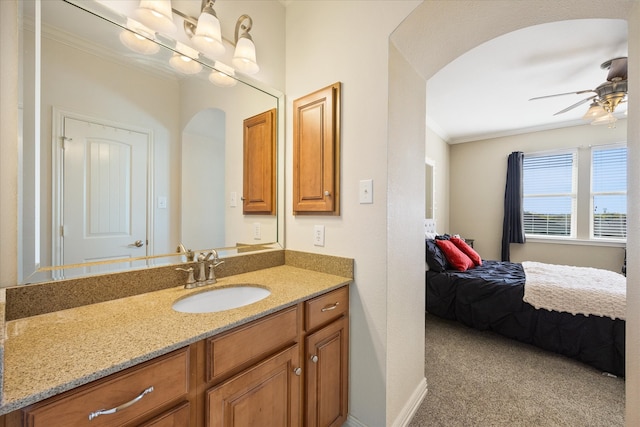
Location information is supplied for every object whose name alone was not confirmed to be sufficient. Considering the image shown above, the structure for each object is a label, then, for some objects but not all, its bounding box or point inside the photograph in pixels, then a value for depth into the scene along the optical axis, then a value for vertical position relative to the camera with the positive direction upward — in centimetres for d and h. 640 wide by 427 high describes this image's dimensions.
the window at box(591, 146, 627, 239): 371 +31
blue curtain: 438 +9
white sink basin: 115 -42
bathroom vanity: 59 -43
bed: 196 -85
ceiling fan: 229 +112
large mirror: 92 +27
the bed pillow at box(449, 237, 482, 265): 321 -47
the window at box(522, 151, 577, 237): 411 +31
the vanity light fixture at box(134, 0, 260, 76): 111 +85
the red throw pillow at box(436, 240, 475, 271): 288 -49
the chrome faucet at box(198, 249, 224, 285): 129 -28
